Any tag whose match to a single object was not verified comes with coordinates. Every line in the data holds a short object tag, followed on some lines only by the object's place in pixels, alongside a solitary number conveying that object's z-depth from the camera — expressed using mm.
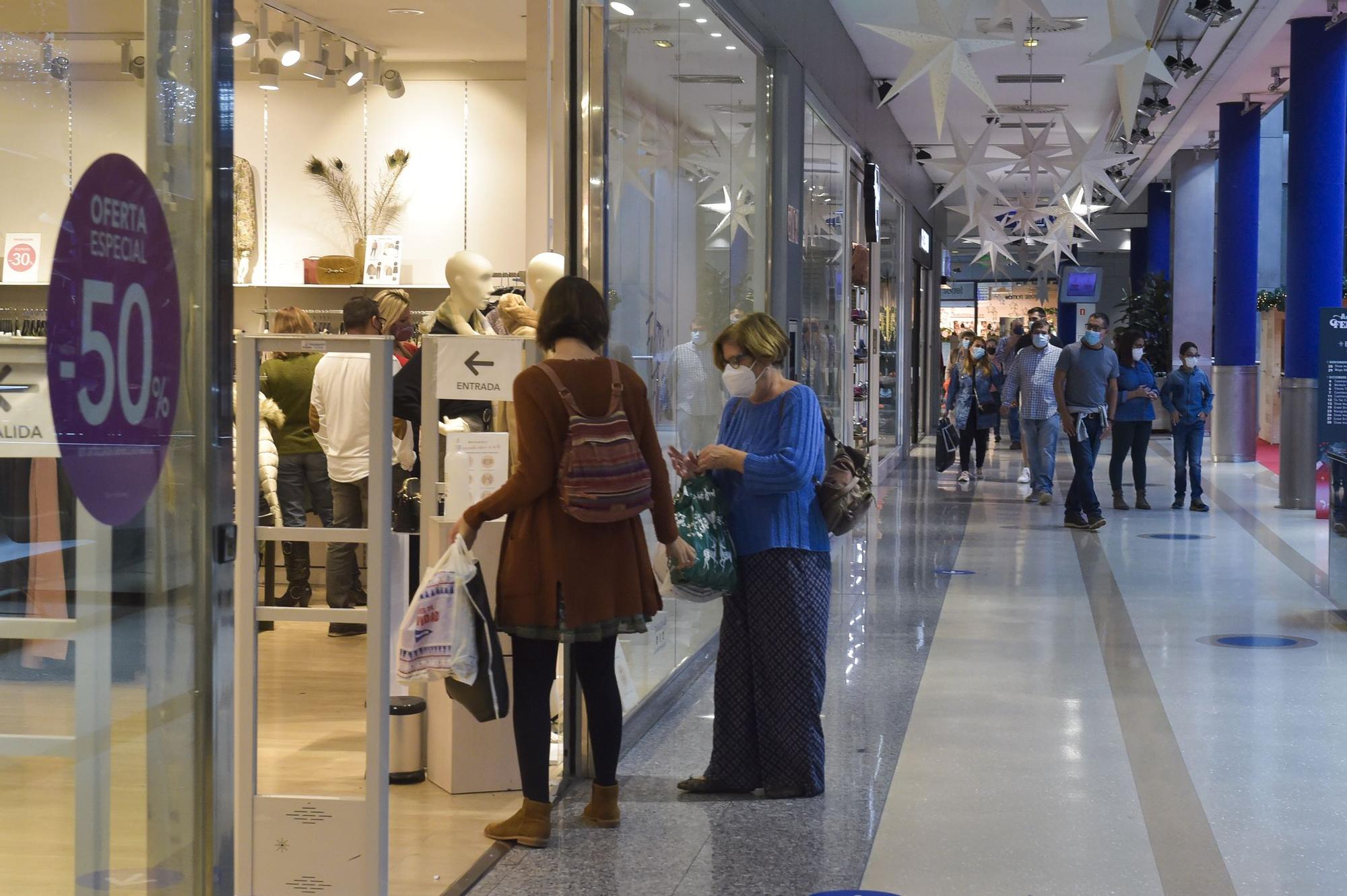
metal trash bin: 4406
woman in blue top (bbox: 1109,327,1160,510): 11773
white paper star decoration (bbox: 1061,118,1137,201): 11344
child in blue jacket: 12117
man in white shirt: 6418
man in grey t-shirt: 10820
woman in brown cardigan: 3570
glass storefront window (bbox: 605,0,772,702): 4824
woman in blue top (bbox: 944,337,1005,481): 14930
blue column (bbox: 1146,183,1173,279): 27562
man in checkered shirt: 12070
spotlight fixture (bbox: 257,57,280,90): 8969
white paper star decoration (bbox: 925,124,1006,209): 11391
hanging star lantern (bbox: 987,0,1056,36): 7332
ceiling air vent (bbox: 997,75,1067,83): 14523
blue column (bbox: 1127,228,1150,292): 33875
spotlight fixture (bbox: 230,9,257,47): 8219
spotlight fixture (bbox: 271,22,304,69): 8586
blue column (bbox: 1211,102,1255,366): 17641
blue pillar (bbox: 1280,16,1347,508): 12945
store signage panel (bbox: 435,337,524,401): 4215
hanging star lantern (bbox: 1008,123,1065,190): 12195
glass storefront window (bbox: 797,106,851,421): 9062
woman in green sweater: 6966
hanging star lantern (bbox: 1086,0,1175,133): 7449
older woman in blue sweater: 4141
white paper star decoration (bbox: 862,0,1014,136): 6969
